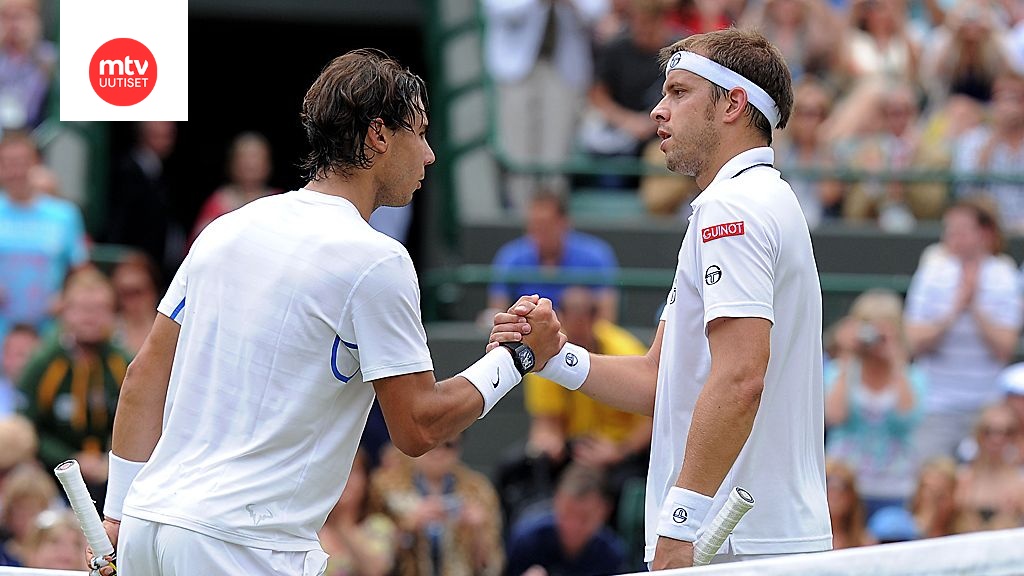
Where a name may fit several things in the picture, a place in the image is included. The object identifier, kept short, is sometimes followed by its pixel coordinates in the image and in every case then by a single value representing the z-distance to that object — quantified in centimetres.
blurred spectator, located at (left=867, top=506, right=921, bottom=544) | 1681
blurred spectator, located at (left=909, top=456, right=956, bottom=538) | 1720
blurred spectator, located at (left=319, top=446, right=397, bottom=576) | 1630
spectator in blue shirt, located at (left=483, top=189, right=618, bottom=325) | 2008
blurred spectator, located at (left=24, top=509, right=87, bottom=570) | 1487
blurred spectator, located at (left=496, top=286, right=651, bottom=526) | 1766
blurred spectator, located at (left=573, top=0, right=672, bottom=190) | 2286
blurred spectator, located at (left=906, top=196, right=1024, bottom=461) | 1961
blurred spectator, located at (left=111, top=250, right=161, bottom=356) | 1900
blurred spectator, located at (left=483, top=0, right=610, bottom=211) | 2341
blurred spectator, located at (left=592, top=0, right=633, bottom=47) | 2352
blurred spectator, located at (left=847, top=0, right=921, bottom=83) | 2433
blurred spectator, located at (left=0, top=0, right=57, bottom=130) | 2223
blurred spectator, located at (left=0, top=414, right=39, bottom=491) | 1677
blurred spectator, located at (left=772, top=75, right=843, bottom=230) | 2247
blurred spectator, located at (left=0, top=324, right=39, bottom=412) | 1870
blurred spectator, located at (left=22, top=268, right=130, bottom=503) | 1755
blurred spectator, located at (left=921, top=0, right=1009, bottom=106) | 2330
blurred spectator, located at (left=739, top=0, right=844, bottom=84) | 2322
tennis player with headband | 827
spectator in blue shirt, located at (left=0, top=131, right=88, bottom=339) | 1959
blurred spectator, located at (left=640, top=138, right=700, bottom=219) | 2248
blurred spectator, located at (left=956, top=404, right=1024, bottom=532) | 1708
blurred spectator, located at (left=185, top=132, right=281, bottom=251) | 2248
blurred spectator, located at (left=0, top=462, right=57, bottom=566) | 1598
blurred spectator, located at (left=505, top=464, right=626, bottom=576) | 1673
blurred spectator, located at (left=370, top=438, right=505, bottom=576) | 1692
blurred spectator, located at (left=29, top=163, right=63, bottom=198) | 2022
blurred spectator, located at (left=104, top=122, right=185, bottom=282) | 2283
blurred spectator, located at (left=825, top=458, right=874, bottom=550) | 1670
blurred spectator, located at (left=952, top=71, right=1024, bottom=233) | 2266
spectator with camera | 1841
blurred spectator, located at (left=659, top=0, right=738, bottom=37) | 2334
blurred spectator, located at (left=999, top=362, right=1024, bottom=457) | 1809
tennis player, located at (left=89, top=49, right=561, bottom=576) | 778
